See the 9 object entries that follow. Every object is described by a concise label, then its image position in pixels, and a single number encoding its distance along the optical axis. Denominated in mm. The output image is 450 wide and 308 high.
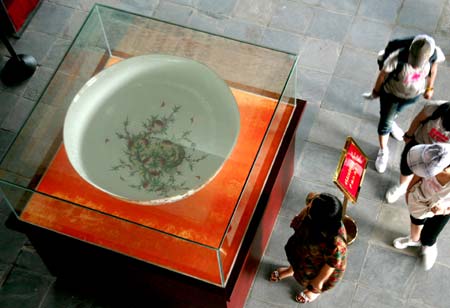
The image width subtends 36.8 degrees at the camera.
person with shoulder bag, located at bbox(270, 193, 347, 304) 3551
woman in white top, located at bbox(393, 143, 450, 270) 3814
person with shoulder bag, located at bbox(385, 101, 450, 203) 4145
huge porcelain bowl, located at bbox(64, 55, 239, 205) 3723
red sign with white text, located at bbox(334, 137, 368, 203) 3531
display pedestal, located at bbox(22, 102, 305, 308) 3791
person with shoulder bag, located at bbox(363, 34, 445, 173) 4281
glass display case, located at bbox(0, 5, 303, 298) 3633
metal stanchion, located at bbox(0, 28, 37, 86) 5738
